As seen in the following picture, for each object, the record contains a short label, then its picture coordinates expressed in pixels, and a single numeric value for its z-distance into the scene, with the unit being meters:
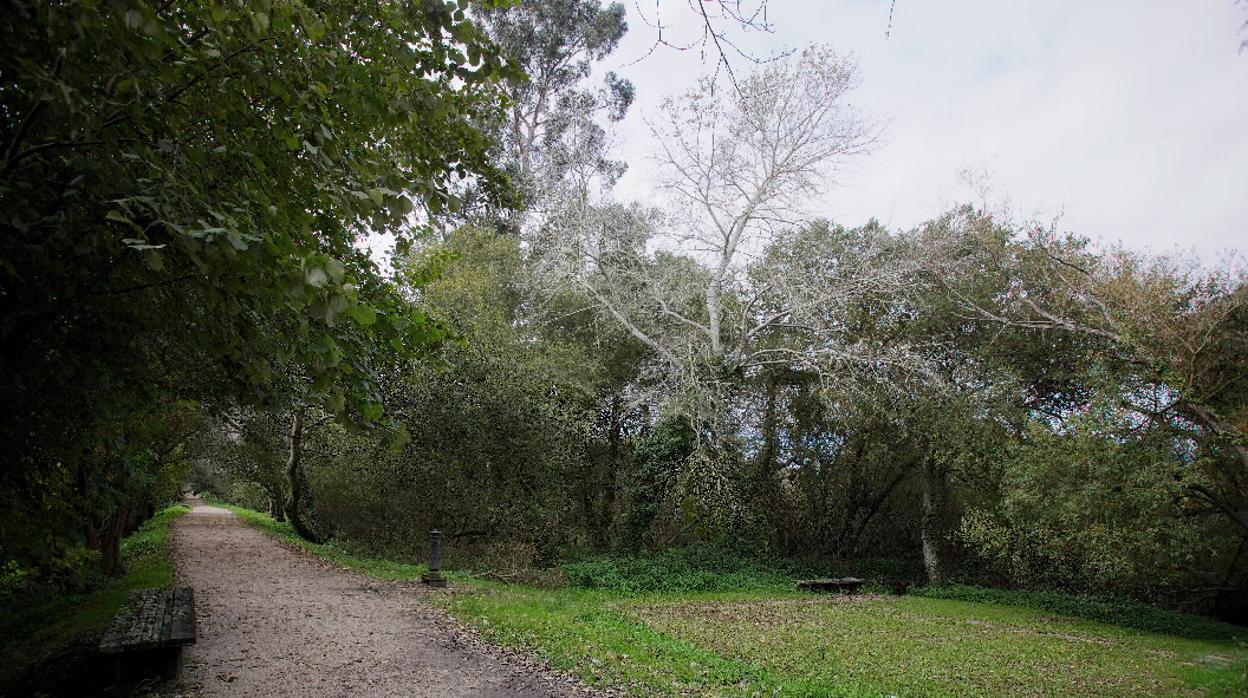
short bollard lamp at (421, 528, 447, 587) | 10.31
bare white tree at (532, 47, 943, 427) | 13.99
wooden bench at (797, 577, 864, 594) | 13.64
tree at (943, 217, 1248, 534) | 10.98
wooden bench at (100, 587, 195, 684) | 5.09
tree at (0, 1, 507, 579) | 2.24
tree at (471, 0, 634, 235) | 19.05
